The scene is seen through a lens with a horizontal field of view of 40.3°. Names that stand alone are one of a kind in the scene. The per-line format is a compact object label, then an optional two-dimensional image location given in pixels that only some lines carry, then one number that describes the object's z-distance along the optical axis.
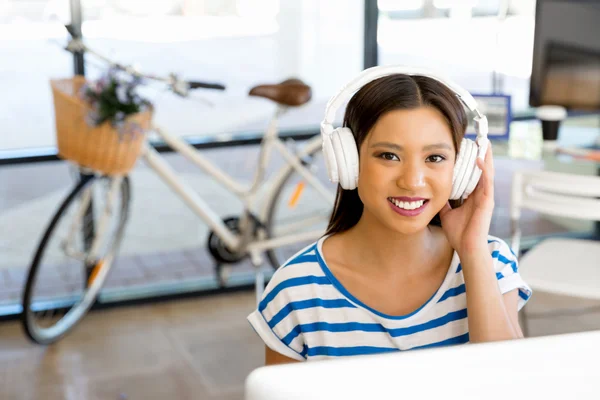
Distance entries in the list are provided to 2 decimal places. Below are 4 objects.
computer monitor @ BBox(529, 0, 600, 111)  3.03
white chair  2.43
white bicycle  2.96
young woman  1.08
